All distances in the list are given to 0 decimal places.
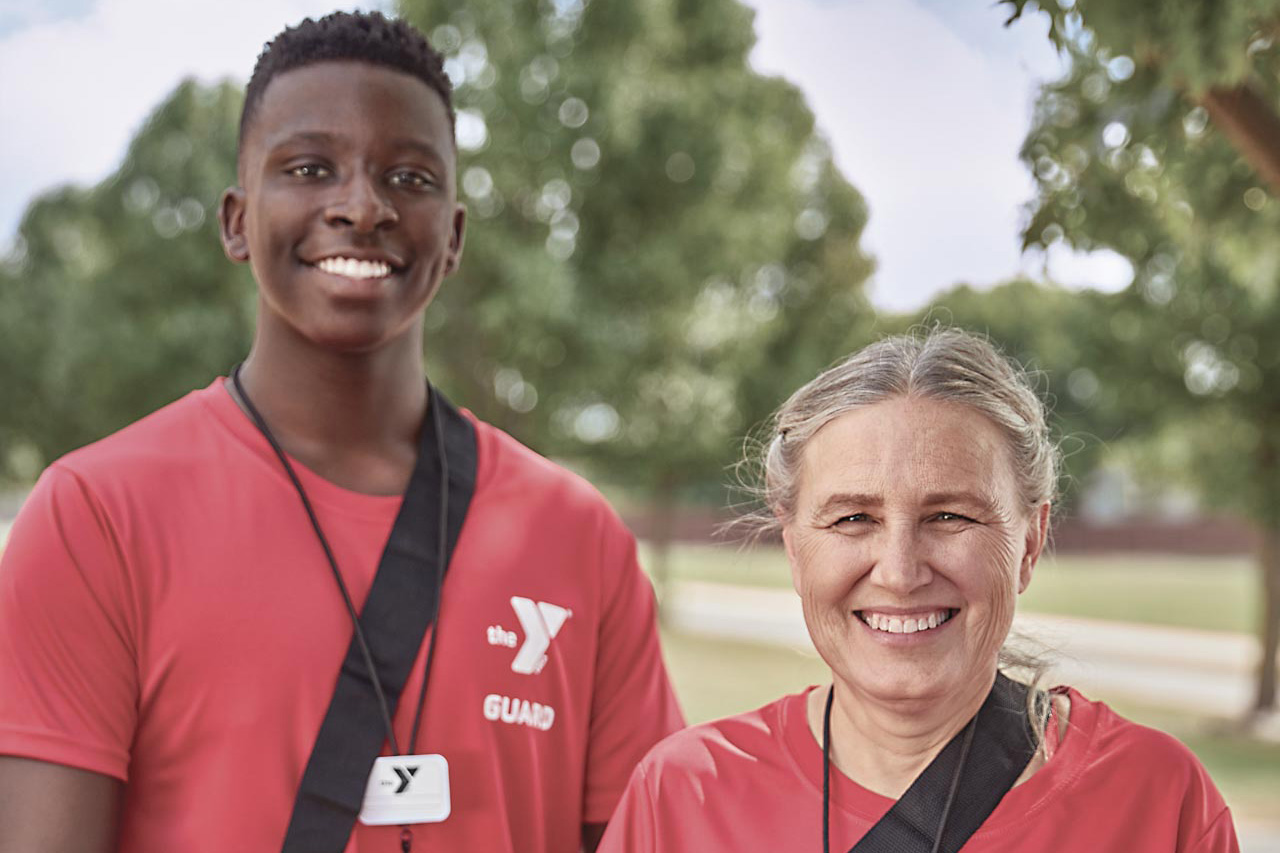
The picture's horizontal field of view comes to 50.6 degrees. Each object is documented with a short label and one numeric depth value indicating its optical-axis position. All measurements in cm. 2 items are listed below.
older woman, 198
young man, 211
